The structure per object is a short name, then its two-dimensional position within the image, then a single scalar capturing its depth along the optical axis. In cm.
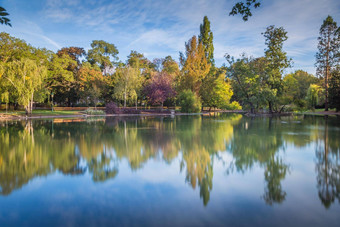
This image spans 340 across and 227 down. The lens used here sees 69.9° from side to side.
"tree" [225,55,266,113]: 3459
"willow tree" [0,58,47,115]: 2730
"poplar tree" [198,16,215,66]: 4599
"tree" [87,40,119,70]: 5612
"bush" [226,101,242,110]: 5919
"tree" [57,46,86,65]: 5303
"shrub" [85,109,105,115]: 3447
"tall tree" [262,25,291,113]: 3353
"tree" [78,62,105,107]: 4378
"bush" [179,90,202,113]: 3972
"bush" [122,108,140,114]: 3719
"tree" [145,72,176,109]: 4269
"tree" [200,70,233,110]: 4518
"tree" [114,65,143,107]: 4038
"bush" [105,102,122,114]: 3644
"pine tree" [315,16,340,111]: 3966
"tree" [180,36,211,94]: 4266
